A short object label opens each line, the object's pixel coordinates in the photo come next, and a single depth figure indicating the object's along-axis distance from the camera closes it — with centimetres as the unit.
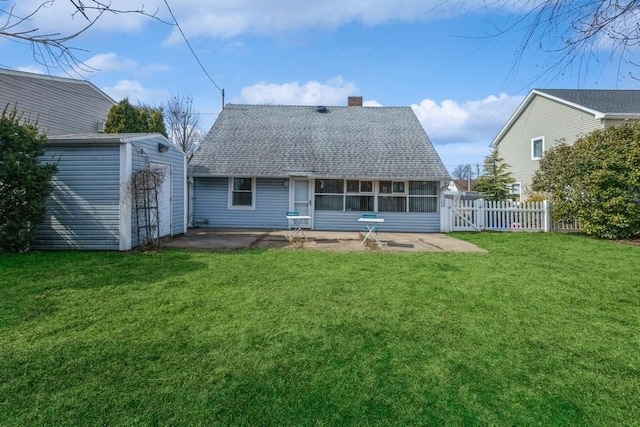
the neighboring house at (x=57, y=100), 1284
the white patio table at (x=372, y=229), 974
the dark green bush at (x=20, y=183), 748
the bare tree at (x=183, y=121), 2775
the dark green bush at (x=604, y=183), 1052
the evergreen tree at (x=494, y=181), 1722
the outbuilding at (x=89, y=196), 848
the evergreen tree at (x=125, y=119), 1585
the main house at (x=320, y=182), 1349
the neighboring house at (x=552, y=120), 1544
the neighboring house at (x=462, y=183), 5164
